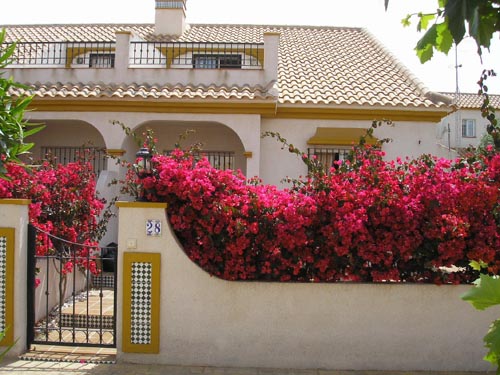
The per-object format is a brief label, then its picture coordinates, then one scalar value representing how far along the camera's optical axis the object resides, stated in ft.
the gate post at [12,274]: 20.75
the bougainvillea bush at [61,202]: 24.36
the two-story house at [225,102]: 39.91
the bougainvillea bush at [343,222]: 19.58
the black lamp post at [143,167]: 20.61
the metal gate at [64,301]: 21.29
